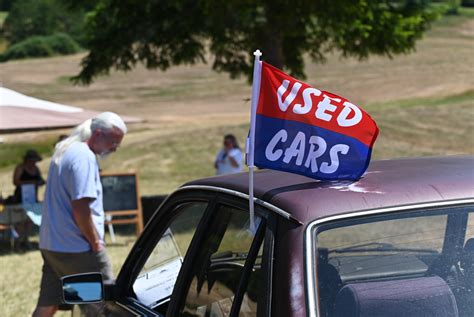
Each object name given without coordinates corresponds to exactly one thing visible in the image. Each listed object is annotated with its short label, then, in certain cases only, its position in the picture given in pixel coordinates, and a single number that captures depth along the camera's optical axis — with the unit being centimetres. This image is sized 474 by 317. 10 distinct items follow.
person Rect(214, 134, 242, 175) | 1273
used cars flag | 272
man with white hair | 526
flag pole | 267
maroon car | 252
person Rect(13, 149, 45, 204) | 1233
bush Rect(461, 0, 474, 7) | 9506
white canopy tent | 947
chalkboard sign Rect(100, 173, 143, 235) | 1221
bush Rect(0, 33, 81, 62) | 4959
